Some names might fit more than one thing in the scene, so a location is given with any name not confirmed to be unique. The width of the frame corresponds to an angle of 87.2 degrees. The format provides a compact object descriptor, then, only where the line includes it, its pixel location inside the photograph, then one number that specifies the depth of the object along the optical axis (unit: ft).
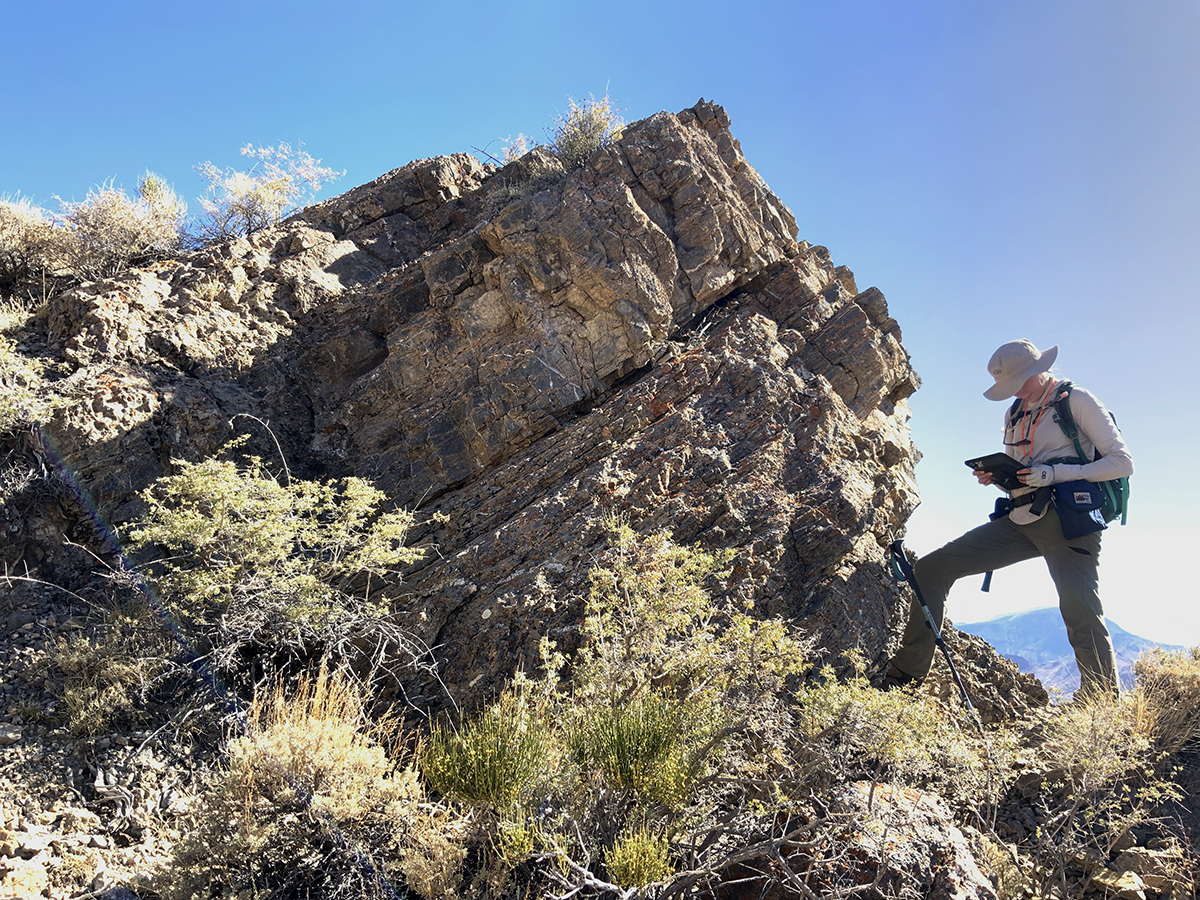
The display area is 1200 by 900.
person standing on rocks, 17.12
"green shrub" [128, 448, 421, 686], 16.58
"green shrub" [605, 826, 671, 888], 11.21
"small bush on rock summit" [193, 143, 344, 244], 31.78
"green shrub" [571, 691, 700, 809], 12.52
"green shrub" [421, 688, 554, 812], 12.35
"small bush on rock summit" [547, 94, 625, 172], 30.96
